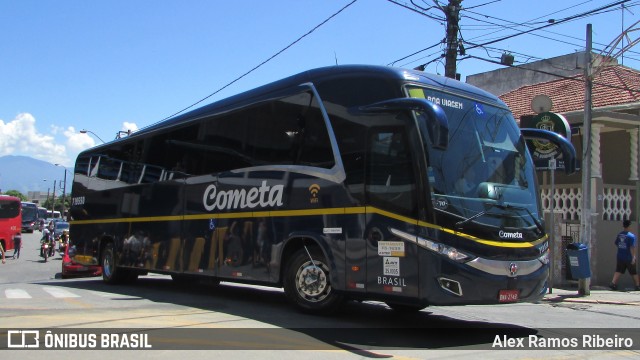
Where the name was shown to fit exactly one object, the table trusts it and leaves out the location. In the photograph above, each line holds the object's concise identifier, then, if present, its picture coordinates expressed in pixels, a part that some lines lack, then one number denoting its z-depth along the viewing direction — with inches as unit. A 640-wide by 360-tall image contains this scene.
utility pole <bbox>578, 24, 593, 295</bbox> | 566.3
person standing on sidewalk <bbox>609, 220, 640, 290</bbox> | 607.2
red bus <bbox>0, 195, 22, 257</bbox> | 1310.3
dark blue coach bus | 283.9
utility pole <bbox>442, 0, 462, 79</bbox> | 652.7
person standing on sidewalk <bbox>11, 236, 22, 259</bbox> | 1253.1
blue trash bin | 545.0
